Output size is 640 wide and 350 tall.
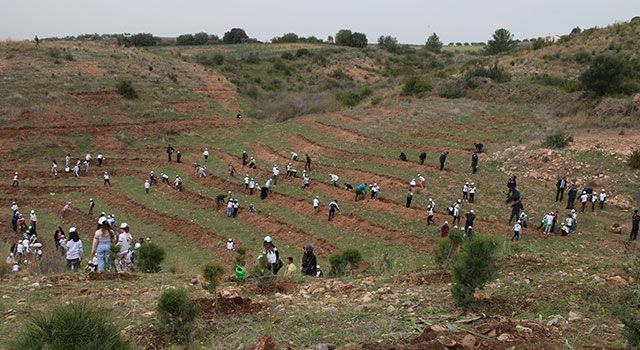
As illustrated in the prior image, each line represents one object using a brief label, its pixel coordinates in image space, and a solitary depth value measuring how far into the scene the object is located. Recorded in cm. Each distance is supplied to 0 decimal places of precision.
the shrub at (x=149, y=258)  1454
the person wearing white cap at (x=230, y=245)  2239
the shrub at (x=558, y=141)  3023
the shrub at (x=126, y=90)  4769
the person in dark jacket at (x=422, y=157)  3129
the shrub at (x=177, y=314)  736
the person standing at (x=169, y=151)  3662
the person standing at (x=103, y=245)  1278
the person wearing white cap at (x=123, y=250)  1400
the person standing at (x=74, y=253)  1441
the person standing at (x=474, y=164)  2894
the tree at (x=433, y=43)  9894
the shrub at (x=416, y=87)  4762
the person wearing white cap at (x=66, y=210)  2762
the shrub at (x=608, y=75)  3684
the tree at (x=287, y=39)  10558
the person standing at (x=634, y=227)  2022
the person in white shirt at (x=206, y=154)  3686
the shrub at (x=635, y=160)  2623
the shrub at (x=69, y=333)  539
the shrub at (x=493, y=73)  4656
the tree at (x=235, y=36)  10800
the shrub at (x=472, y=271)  787
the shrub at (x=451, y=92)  4556
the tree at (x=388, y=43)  9069
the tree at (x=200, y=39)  10169
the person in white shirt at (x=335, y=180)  2897
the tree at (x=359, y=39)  9794
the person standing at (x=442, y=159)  2978
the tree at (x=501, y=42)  8025
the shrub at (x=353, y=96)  4996
